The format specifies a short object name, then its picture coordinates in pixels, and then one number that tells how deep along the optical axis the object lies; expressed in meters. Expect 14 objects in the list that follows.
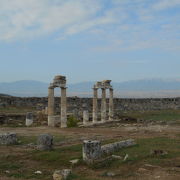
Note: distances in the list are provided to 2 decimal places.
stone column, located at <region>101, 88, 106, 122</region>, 43.16
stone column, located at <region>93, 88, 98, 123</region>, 42.03
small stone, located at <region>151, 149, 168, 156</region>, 15.77
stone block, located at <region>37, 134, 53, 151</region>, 17.77
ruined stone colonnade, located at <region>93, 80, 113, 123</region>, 42.19
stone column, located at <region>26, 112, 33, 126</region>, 34.62
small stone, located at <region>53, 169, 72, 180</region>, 12.51
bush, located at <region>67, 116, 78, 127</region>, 34.72
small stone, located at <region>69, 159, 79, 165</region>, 14.85
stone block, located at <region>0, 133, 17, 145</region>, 20.41
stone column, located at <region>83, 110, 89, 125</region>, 40.12
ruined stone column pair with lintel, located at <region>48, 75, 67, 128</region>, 33.52
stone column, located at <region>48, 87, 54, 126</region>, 33.72
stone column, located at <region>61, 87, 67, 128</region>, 34.06
